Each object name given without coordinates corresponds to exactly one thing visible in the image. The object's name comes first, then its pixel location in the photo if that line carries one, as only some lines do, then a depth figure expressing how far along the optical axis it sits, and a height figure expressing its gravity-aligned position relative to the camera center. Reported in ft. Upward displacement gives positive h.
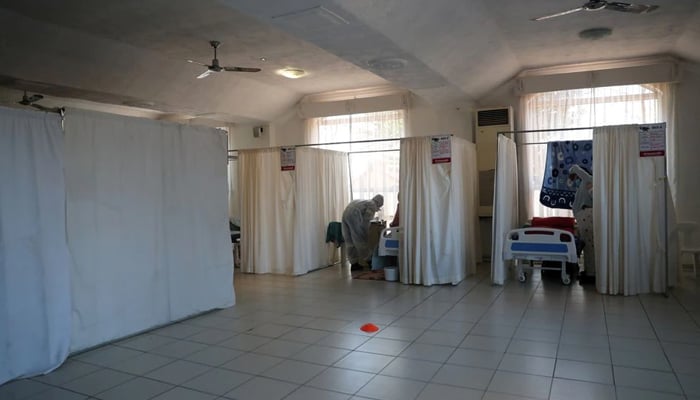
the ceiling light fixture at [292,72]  27.32 +6.74
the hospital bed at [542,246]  20.66 -2.74
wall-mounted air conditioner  27.55 +2.38
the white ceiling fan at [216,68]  21.99 +5.76
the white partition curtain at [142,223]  14.26 -1.04
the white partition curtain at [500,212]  21.56 -1.30
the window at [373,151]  31.01 +2.27
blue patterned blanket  24.82 +0.77
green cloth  27.68 -2.60
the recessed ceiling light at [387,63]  19.21 +5.07
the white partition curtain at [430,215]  22.00 -1.36
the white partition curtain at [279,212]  25.85 -1.25
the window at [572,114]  25.40 +3.73
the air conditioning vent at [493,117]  27.48 +3.89
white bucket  23.57 -4.29
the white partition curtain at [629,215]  19.07 -1.37
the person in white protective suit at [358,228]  26.48 -2.26
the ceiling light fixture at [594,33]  21.04 +6.63
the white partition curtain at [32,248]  12.16 -1.41
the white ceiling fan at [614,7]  15.29 +5.69
